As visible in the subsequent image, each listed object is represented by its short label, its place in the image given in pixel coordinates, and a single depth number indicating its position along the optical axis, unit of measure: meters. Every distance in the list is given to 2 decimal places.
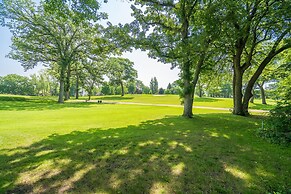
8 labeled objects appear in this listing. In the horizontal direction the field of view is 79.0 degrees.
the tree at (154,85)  100.22
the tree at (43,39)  23.56
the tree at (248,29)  9.36
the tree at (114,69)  33.56
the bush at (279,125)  6.36
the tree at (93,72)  30.88
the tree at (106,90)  71.62
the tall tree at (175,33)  11.37
